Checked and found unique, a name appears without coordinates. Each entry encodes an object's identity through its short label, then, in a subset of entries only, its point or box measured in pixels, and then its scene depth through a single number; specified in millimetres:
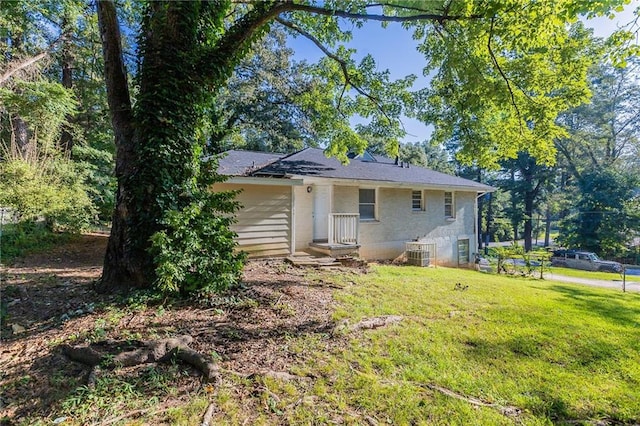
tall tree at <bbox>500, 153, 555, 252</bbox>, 31875
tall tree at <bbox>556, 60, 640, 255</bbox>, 24266
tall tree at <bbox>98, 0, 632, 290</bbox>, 4566
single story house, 9258
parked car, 21406
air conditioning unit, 12086
